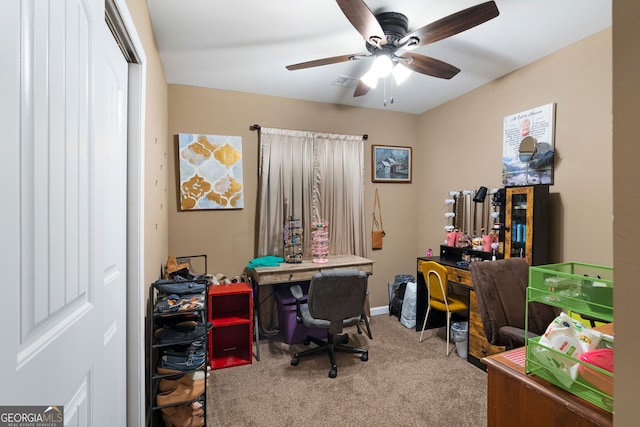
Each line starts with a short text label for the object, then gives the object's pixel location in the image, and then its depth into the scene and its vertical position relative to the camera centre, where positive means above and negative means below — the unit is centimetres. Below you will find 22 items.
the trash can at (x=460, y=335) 272 -118
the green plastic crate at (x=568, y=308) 83 -30
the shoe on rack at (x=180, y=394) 174 -110
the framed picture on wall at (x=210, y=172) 303 +43
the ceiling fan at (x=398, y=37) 151 +106
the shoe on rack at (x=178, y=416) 176 -124
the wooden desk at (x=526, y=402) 82 -58
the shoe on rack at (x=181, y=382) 182 -107
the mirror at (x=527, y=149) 253 +56
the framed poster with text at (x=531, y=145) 247 +59
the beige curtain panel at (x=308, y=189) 330 +27
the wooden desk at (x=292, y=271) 289 -61
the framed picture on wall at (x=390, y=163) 384 +65
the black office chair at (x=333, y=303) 240 -78
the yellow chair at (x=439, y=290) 274 -76
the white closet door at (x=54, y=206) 52 +1
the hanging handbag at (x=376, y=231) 385 -25
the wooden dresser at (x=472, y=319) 250 -94
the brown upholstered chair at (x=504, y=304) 157 -52
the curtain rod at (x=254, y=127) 327 +95
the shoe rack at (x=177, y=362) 176 -93
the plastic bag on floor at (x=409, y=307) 339 -112
